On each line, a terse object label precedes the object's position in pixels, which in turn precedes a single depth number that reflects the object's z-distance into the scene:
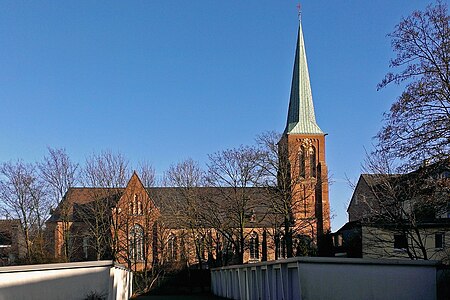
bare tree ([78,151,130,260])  53.84
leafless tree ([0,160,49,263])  52.41
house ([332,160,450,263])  20.77
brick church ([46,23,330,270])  47.69
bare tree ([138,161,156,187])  58.27
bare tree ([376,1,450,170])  20.42
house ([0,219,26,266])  54.12
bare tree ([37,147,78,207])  53.09
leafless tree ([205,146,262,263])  46.16
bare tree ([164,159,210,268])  52.47
